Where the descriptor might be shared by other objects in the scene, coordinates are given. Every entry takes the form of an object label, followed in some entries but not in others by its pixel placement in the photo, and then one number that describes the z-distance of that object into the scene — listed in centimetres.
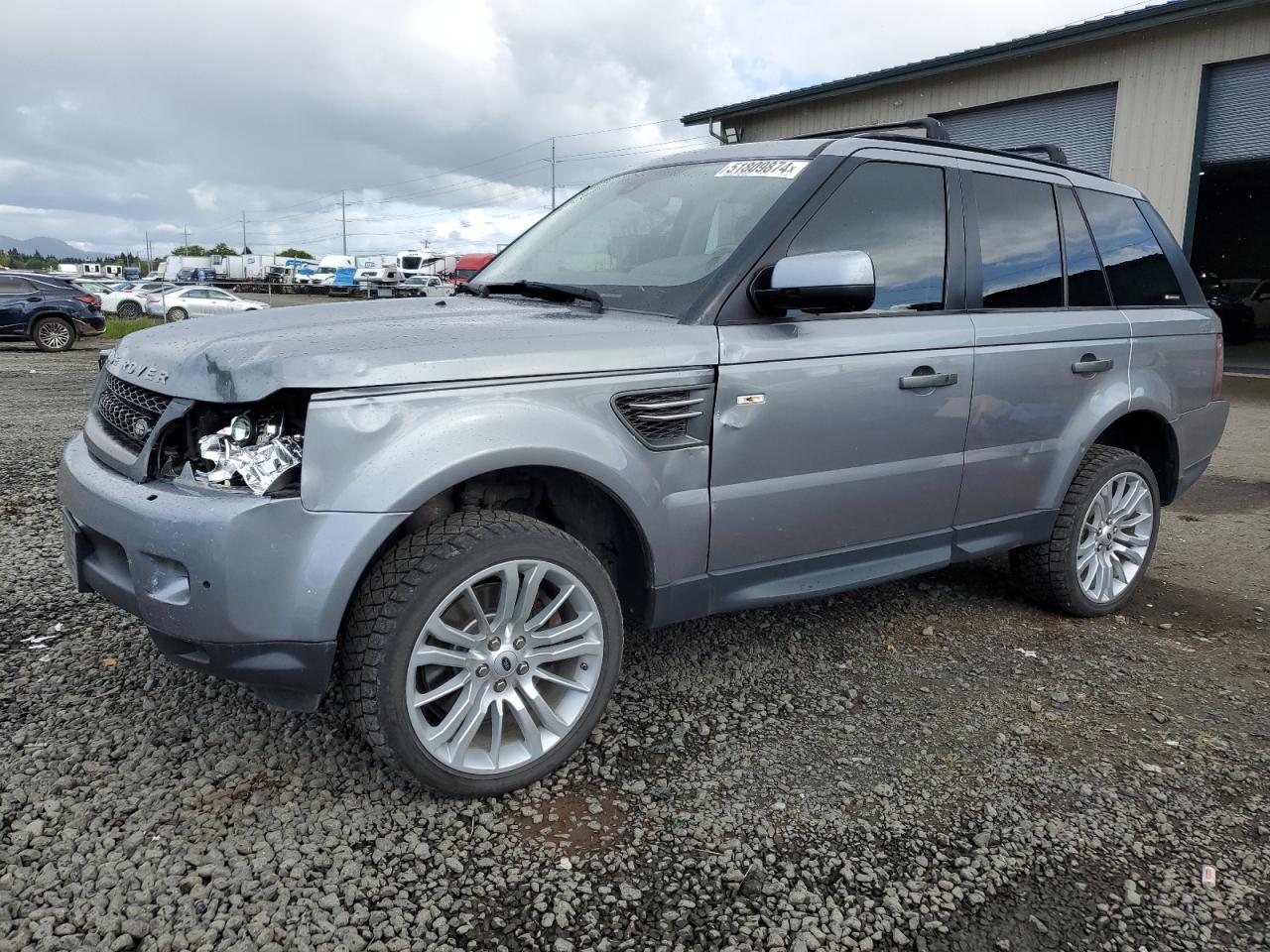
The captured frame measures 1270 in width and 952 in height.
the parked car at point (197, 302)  2908
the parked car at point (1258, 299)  2125
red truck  5600
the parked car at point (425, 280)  4773
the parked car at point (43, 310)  1781
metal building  1226
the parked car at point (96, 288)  3430
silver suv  235
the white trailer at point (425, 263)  6022
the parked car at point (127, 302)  3338
